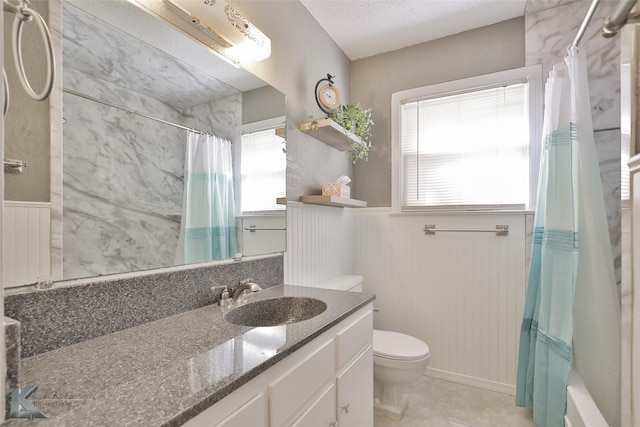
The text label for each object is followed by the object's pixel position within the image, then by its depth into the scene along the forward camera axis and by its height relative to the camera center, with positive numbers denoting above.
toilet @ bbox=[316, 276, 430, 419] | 1.78 -0.90
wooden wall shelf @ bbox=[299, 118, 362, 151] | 1.89 +0.54
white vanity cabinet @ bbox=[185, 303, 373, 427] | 0.75 -0.54
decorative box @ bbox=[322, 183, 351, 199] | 2.04 +0.16
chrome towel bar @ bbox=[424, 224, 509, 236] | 2.12 -0.11
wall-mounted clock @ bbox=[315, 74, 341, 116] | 2.12 +0.84
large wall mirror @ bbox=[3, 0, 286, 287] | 0.89 +0.25
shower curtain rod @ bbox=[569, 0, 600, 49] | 1.26 +0.87
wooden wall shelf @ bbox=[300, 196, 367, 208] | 1.89 +0.09
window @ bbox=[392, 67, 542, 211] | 2.10 +0.53
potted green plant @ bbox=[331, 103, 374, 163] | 2.09 +0.66
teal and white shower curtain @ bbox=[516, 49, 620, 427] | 1.53 -0.21
